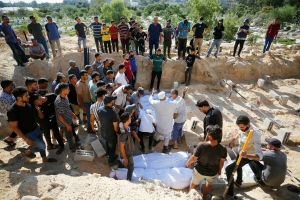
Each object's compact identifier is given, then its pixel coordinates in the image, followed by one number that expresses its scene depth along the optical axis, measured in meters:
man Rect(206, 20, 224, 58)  8.23
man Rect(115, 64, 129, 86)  5.79
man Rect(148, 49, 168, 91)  7.21
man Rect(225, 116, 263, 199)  3.20
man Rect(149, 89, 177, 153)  4.35
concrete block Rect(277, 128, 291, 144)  5.17
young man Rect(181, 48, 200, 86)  7.63
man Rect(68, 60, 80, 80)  5.78
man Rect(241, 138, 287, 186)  3.34
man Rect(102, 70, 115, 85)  5.57
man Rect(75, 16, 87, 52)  8.01
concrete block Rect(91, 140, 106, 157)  4.39
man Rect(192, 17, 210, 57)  8.08
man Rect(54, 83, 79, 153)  3.81
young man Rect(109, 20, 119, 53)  8.21
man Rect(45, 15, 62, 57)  7.46
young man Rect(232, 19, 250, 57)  8.28
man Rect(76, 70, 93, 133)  4.69
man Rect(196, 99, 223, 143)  3.68
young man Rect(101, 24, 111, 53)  8.38
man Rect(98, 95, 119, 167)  3.54
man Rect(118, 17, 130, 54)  8.05
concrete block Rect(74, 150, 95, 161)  4.13
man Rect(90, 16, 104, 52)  8.07
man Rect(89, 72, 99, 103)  4.87
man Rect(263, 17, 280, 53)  8.69
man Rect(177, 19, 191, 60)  8.02
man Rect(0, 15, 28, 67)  6.48
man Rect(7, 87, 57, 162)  3.32
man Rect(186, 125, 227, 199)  2.81
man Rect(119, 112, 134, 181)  3.40
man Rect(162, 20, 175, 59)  8.05
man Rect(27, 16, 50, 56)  7.46
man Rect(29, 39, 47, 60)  7.80
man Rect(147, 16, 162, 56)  7.94
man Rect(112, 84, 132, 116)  4.79
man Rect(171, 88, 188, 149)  4.55
